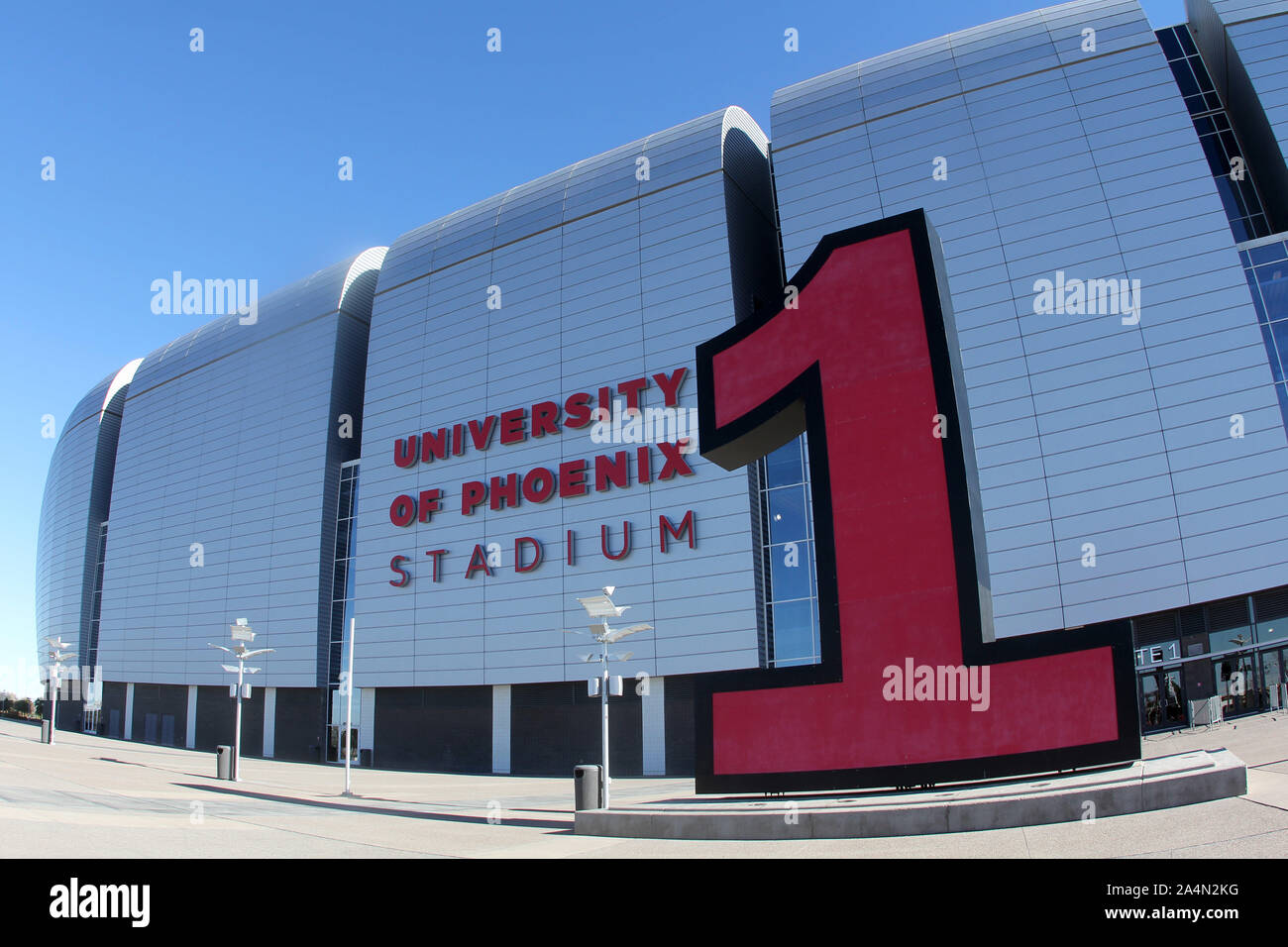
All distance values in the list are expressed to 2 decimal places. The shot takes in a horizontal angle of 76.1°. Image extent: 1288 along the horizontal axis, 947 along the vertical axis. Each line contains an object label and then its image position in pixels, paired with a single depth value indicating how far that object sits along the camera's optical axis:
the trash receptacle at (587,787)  15.47
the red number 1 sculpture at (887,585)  12.05
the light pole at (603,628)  18.06
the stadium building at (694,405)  29.95
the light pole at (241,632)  30.36
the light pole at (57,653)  47.04
